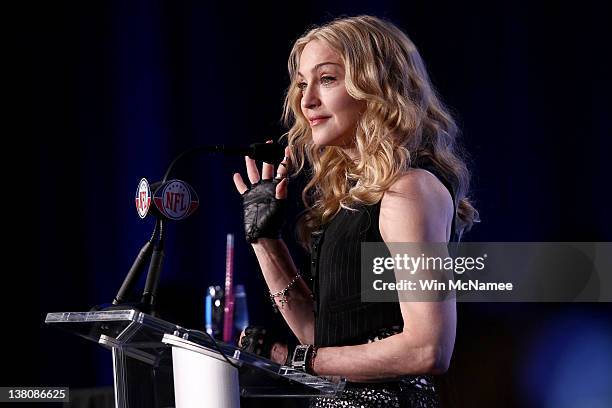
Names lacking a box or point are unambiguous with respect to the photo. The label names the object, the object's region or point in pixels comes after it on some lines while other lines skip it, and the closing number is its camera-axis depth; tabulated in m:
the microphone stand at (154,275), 6.68
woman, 6.80
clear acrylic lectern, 6.57
